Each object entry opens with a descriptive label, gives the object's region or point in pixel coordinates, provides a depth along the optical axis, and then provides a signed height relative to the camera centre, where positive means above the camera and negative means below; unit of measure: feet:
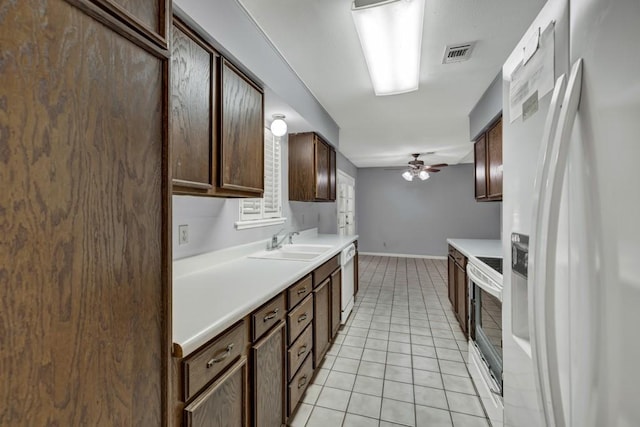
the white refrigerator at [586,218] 1.46 -0.04
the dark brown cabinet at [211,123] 4.00 +1.47
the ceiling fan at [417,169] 18.12 +2.77
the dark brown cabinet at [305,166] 10.09 +1.62
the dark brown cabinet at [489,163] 8.20 +1.55
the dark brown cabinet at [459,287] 8.71 -2.56
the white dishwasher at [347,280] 10.06 -2.55
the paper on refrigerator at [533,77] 2.27 +1.21
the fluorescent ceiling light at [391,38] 4.82 +3.42
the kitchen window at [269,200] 7.84 +0.37
